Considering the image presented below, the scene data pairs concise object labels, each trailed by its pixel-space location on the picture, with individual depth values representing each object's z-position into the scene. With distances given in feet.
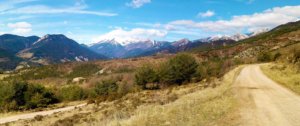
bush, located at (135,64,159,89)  220.03
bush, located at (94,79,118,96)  240.24
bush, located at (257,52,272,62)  307.12
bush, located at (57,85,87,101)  226.70
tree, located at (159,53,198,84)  207.18
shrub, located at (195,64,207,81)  211.97
